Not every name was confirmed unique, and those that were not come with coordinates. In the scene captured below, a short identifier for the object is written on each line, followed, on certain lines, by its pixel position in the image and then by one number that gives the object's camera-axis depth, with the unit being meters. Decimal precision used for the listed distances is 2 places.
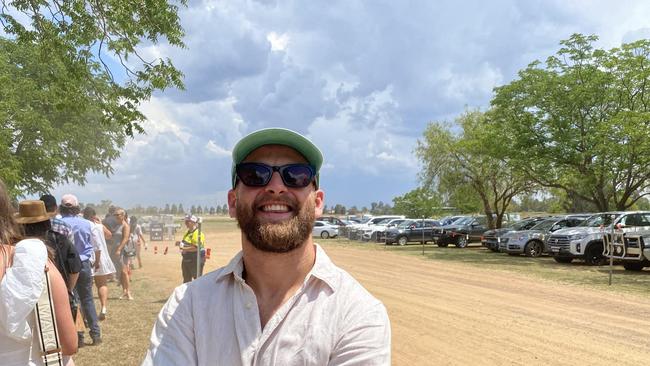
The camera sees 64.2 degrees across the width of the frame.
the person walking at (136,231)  15.06
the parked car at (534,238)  21.00
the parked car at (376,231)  32.86
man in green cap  1.57
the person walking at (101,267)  7.36
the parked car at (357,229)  34.50
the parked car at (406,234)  30.94
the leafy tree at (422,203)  38.50
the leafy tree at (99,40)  8.31
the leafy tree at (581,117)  21.69
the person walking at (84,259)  6.49
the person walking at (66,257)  4.60
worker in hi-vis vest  9.42
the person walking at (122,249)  9.36
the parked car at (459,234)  28.64
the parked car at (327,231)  38.66
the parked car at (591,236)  17.41
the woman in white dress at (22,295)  2.37
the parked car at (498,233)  22.86
